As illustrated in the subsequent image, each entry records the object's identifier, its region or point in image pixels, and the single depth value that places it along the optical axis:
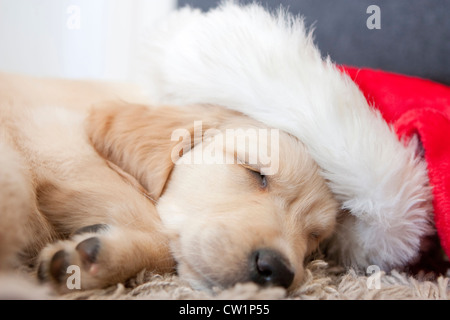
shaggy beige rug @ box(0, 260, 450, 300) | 0.33
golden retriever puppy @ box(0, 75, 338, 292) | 0.36
